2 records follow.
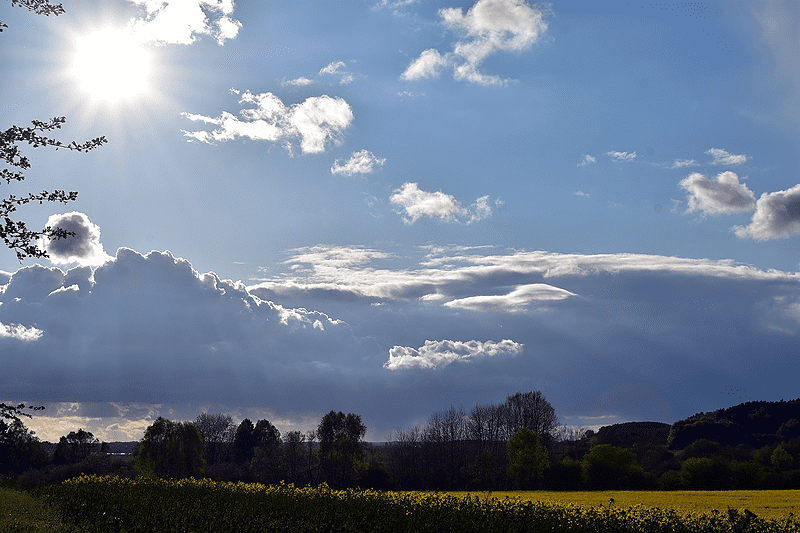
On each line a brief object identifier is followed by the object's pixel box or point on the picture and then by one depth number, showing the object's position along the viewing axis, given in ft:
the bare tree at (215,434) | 356.59
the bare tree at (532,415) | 322.96
